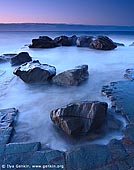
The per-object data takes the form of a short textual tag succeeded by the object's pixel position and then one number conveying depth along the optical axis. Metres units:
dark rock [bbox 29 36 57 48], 10.82
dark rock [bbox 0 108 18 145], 2.54
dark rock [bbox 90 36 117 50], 9.89
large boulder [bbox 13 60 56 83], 4.79
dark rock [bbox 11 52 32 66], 6.74
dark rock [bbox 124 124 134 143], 2.49
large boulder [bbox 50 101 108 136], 2.60
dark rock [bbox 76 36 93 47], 10.95
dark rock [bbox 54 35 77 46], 11.55
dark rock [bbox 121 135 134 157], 2.20
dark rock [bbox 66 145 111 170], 2.07
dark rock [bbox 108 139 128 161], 2.15
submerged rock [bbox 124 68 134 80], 4.98
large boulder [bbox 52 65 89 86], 4.57
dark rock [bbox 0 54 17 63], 7.48
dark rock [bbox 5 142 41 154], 2.28
